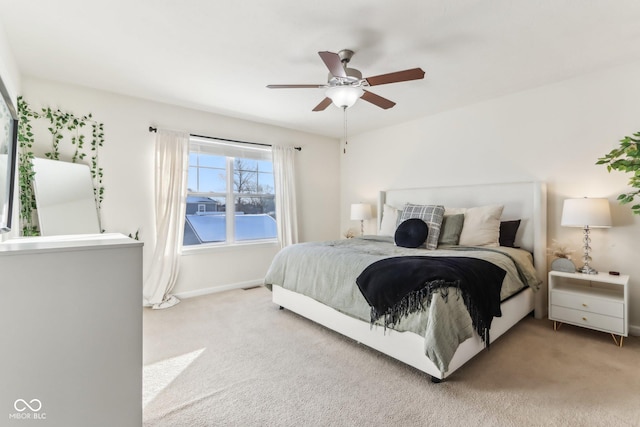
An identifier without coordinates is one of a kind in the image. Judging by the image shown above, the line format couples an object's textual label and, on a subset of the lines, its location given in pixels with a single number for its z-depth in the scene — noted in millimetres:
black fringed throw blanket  1895
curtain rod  3504
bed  1852
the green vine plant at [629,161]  2064
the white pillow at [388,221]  3918
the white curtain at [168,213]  3494
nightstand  2393
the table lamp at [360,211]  4625
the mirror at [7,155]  1551
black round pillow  3125
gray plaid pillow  3156
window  3961
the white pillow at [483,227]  3092
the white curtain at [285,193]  4555
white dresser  1006
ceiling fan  2012
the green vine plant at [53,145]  2744
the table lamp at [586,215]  2537
